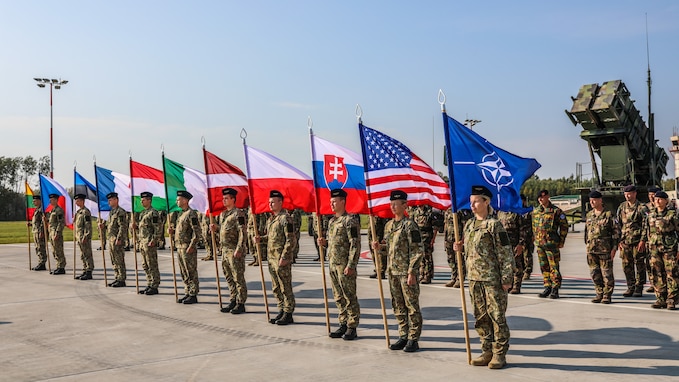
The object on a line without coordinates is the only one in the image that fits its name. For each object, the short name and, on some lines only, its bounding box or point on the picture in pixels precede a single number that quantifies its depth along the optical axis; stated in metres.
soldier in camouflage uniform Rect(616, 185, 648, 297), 10.92
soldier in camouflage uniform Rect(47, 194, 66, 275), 16.41
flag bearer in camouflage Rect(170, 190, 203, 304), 11.53
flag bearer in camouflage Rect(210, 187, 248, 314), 10.25
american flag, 7.85
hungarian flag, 13.28
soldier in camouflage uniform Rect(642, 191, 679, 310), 9.82
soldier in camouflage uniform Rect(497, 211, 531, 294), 11.78
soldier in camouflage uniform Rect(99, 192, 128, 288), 13.85
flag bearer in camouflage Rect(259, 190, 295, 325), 9.05
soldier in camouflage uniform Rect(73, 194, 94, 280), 15.43
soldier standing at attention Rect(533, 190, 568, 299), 11.14
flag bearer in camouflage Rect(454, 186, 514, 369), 6.50
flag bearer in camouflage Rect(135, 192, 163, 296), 12.77
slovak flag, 8.55
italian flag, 12.13
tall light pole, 40.69
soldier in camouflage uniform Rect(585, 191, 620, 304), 10.51
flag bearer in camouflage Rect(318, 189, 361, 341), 8.04
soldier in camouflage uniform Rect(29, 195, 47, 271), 17.70
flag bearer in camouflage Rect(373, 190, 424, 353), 7.30
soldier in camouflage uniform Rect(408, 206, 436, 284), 13.20
